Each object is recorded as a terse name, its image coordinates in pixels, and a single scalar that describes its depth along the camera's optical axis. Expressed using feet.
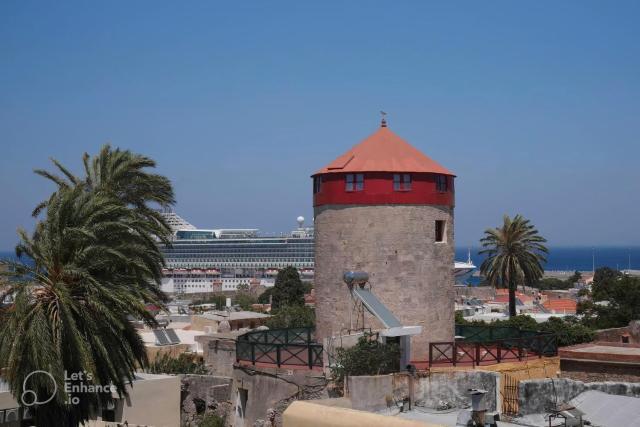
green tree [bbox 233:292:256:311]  286.87
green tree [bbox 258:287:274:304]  334.75
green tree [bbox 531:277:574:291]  412.30
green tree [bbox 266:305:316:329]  141.18
